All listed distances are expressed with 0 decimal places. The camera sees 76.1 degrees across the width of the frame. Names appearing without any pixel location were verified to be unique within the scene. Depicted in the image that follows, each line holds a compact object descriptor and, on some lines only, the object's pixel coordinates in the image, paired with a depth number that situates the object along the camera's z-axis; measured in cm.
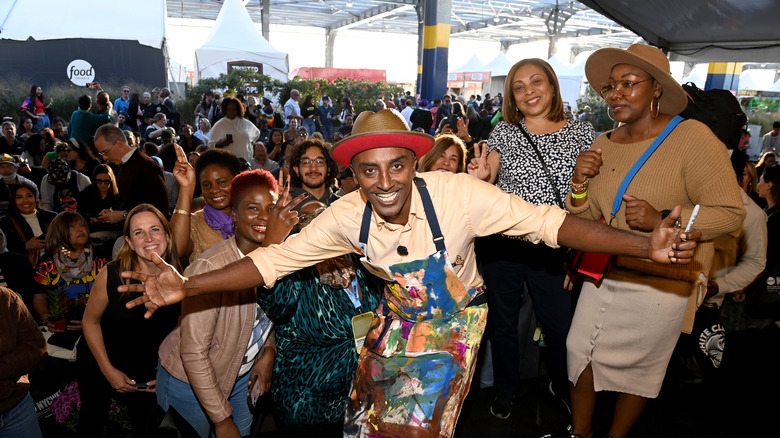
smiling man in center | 178
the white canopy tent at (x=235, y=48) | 1647
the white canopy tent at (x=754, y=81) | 2620
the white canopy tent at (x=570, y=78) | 2305
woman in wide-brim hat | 204
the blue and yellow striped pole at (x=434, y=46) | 1550
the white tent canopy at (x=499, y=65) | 2514
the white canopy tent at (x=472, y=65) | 2699
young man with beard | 363
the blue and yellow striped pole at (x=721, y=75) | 1372
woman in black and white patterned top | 261
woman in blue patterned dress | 227
